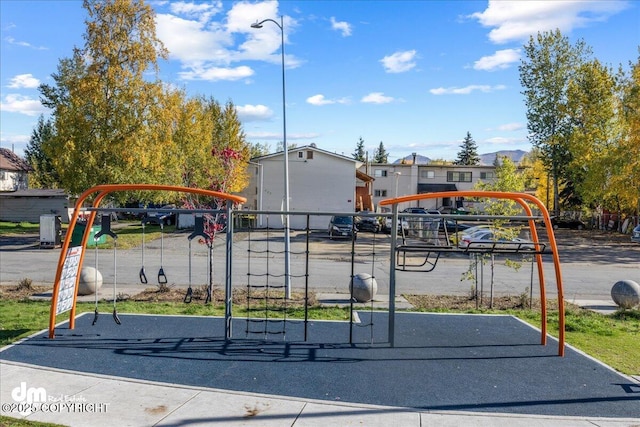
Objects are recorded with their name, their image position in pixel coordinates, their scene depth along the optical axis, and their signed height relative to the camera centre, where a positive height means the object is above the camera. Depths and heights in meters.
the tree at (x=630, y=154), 33.50 +4.17
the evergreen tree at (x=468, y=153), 98.27 +12.22
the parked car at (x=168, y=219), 40.37 -0.58
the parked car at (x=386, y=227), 39.21 -1.07
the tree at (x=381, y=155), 112.72 +13.30
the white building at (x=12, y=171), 59.31 +4.97
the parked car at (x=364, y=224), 39.56 -0.82
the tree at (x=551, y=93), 45.94 +11.42
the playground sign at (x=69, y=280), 9.52 -1.32
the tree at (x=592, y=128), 38.44 +7.23
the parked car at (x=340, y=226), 32.94 -0.83
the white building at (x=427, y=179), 59.88 +4.30
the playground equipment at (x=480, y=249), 8.88 -0.61
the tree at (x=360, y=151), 108.25 +13.62
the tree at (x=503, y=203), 14.31 +0.34
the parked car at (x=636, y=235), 33.12 -1.31
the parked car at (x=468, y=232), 21.15 -0.76
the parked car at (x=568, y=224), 46.44 -0.84
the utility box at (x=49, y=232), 26.19 -1.07
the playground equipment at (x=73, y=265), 9.35 -1.04
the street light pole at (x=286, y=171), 13.59 +1.27
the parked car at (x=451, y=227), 34.47 -0.90
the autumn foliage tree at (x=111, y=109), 26.69 +5.64
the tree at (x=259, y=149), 83.18 +10.96
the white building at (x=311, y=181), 41.09 +2.65
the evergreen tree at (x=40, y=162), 53.53 +5.48
